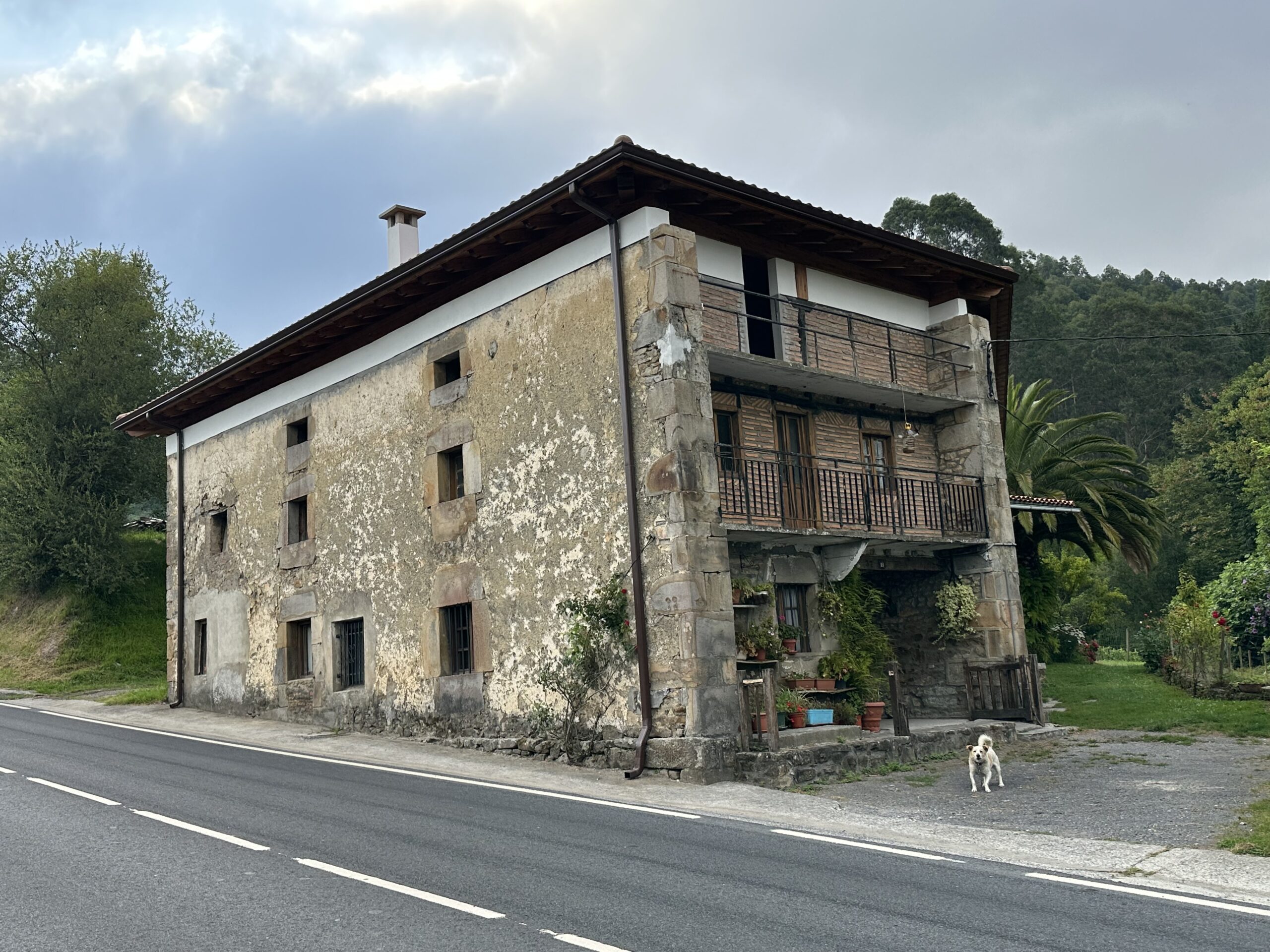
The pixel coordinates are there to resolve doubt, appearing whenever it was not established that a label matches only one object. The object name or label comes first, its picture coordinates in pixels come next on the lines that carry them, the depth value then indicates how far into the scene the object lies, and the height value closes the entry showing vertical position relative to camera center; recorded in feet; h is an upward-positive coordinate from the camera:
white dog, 38.27 -4.66
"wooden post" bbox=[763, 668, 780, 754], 41.39 -2.50
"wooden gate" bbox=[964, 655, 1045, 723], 55.26 -3.27
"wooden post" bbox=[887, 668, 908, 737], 46.44 -3.21
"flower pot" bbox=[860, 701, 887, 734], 48.37 -3.60
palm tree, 75.05 +10.08
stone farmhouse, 43.73 +9.46
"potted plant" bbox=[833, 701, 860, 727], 51.96 -3.73
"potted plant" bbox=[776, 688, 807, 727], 45.37 -2.94
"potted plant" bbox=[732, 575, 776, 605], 46.88 +2.15
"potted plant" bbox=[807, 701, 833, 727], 46.52 -3.38
